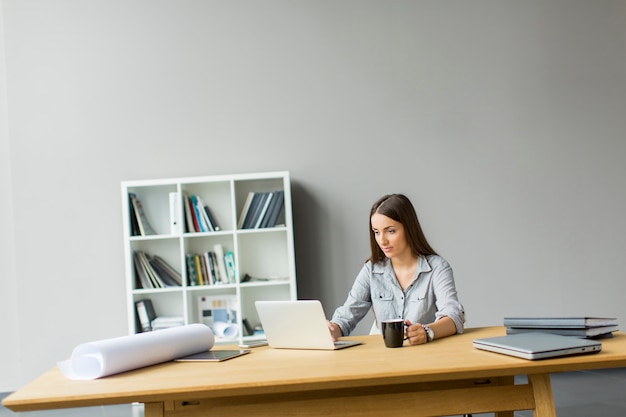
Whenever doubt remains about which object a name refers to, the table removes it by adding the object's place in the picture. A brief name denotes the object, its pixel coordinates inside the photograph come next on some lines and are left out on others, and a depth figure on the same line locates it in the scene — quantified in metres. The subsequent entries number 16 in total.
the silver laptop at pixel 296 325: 2.31
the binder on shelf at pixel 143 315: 4.63
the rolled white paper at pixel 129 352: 2.05
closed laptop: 1.97
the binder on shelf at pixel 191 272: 4.64
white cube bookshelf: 4.60
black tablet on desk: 2.28
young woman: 2.99
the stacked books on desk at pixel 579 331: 2.27
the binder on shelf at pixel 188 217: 4.68
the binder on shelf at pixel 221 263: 4.69
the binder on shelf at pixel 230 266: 4.68
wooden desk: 1.85
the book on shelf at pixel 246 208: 4.68
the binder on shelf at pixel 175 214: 4.61
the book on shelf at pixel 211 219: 4.72
